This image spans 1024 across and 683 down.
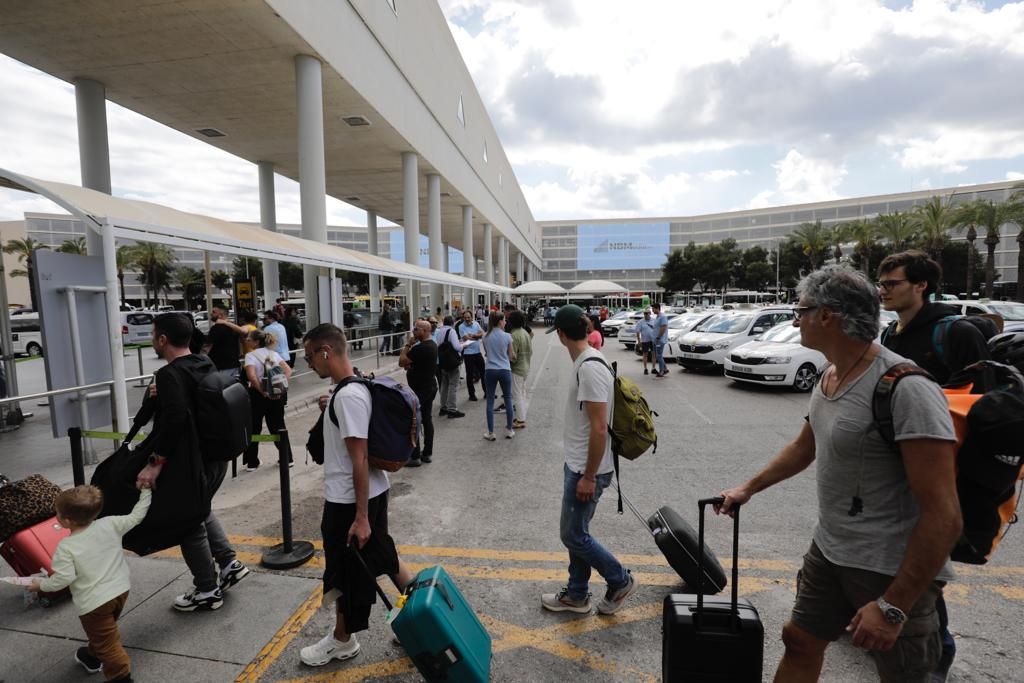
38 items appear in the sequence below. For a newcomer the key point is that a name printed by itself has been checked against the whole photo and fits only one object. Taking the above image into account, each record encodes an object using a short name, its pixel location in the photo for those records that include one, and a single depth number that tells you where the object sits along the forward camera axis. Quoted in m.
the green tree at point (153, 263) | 51.81
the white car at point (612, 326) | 30.08
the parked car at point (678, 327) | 16.38
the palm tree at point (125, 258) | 47.97
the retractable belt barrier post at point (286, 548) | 3.85
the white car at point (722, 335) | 13.78
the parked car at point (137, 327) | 25.44
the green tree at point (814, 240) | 58.34
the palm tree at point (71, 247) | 44.78
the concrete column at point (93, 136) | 12.12
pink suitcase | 3.16
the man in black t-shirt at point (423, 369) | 6.66
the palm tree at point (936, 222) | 39.53
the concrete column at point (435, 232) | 23.58
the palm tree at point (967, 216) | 37.53
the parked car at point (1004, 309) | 14.77
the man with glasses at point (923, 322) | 2.65
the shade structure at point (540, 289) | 39.15
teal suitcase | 2.26
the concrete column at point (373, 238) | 32.34
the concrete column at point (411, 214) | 19.11
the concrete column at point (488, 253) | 37.84
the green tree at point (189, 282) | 66.88
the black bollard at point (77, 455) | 3.94
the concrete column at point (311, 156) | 11.80
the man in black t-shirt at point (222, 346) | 7.17
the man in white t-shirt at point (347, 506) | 2.58
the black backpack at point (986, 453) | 1.63
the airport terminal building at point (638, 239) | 95.75
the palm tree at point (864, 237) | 47.59
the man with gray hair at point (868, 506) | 1.53
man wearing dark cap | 2.92
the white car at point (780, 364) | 10.77
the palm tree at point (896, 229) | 43.78
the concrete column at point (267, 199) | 20.41
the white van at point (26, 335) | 21.66
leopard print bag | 3.20
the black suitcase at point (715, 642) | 2.06
